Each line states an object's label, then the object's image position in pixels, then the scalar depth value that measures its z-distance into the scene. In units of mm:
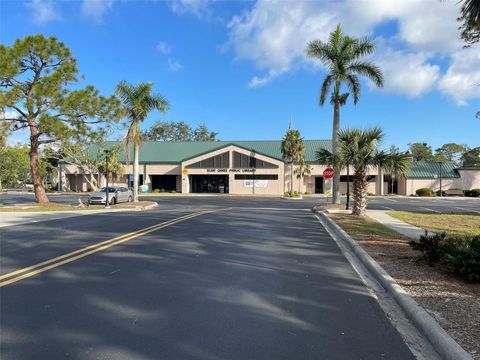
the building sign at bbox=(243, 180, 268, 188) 50688
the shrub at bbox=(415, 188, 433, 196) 48531
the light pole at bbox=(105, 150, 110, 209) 25520
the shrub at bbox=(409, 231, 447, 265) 7238
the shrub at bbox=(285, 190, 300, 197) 42953
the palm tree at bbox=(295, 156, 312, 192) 50131
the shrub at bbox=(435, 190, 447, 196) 49681
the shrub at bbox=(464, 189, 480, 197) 46688
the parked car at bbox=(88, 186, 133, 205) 28141
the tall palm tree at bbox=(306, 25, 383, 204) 25484
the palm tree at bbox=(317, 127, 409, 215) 17141
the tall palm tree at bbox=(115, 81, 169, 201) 28211
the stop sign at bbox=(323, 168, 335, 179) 26453
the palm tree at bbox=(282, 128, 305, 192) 47062
